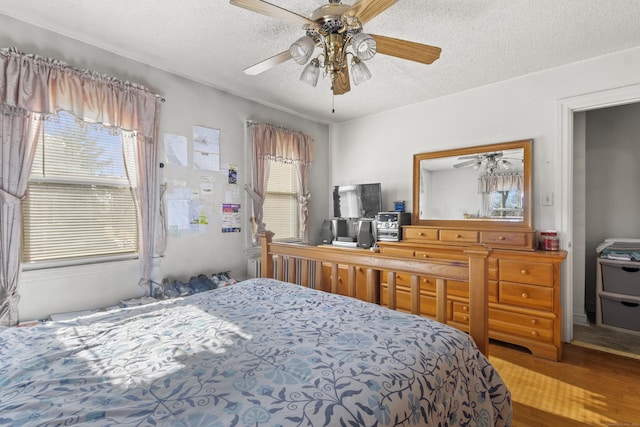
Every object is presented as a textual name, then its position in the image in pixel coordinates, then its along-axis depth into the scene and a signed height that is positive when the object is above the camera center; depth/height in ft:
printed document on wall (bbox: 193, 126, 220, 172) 9.54 +2.05
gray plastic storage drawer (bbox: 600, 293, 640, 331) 9.42 -3.17
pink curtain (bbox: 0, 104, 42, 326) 6.22 +0.37
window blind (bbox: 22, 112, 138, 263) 6.88 +0.38
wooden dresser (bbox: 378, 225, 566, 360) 7.99 -2.24
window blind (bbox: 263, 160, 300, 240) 12.08 +0.38
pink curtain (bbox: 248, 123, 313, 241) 11.06 +2.20
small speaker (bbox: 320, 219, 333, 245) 13.33 -0.87
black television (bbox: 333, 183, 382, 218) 12.42 +0.49
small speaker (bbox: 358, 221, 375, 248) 12.07 -0.92
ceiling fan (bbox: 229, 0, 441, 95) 4.80 +3.02
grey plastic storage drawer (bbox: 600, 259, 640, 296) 9.37 -2.06
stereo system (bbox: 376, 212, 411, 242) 11.31 -0.46
